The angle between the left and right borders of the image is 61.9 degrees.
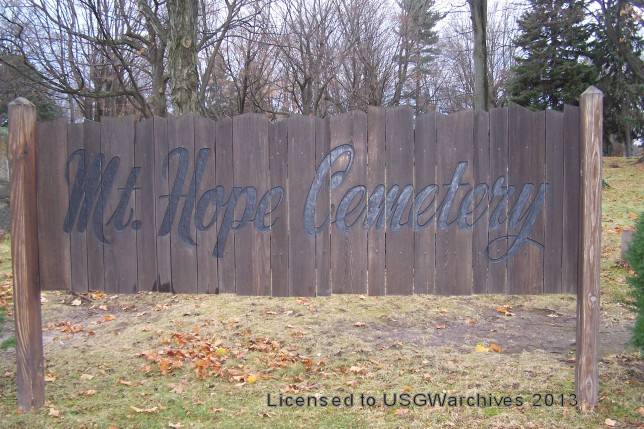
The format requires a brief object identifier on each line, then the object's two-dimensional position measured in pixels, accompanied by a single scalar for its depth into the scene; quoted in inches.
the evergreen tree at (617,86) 974.4
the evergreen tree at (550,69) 956.6
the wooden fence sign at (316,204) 165.5
